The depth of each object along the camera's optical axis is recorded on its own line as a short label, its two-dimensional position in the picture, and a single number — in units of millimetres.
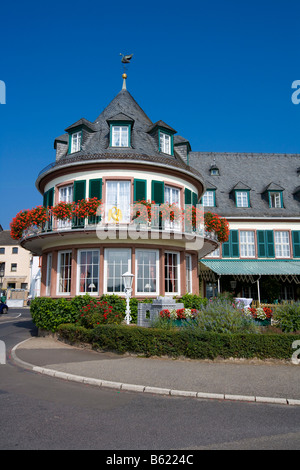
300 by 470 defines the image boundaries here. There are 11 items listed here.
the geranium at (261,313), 12328
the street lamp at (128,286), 13312
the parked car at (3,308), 33684
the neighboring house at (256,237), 26906
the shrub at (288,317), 11219
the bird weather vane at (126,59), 21922
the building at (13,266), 64812
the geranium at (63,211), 15469
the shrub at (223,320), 10930
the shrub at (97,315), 12836
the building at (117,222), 15758
